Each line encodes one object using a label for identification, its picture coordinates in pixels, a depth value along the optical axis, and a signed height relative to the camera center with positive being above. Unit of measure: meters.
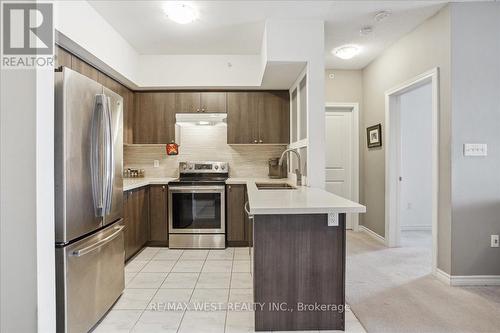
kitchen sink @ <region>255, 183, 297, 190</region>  3.45 -0.25
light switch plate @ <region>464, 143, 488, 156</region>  2.73 +0.14
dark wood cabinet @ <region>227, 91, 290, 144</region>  4.24 +0.68
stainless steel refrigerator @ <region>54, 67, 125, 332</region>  1.74 -0.23
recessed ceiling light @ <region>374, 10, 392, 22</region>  2.86 +1.49
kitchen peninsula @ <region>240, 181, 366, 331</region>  2.00 -0.72
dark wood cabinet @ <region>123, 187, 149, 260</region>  3.33 -0.66
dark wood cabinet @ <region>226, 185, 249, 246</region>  3.96 -0.65
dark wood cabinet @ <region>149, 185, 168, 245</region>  3.96 -0.59
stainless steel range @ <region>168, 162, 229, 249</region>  3.90 -0.66
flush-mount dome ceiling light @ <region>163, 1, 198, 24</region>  2.67 +1.45
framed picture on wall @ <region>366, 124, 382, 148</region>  4.13 +0.42
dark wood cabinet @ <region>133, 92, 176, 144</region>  4.22 +0.69
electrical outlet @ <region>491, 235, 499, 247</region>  2.76 -0.74
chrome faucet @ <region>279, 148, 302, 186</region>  3.23 -0.14
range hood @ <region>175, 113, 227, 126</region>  4.11 +0.67
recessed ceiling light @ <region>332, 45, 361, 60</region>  3.64 +1.43
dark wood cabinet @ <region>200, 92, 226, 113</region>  4.23 +0.92
